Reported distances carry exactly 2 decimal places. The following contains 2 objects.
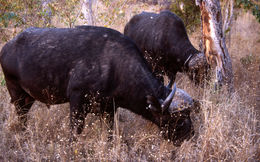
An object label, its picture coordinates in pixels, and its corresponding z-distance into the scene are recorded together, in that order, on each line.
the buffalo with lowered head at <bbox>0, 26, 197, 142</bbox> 6.71
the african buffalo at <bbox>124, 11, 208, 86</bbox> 11.66
